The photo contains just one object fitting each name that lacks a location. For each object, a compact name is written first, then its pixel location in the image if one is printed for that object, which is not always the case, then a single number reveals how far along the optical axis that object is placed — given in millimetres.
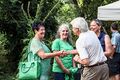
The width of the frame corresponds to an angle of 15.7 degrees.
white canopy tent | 9047
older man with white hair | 5949
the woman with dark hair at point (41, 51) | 6375
